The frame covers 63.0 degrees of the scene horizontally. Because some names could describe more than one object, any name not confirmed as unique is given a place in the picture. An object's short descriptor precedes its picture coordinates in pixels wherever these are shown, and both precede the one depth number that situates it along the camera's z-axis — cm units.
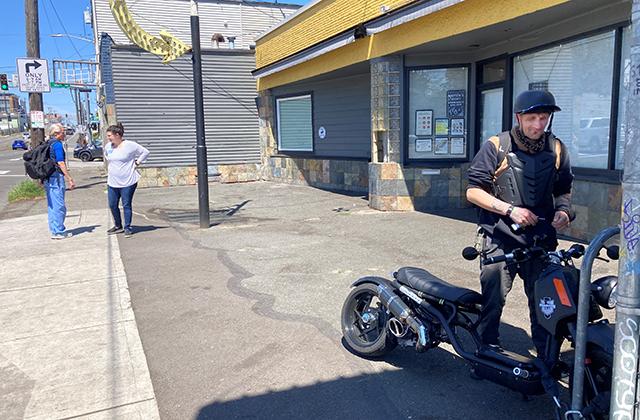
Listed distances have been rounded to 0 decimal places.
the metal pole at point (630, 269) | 192
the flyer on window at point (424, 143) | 1038
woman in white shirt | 831
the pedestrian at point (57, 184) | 810
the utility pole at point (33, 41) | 1530
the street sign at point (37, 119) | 1512
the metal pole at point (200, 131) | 885
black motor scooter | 257
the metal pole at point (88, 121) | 4986
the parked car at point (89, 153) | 3631
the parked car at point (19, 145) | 5716
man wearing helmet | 321
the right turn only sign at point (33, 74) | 1400
